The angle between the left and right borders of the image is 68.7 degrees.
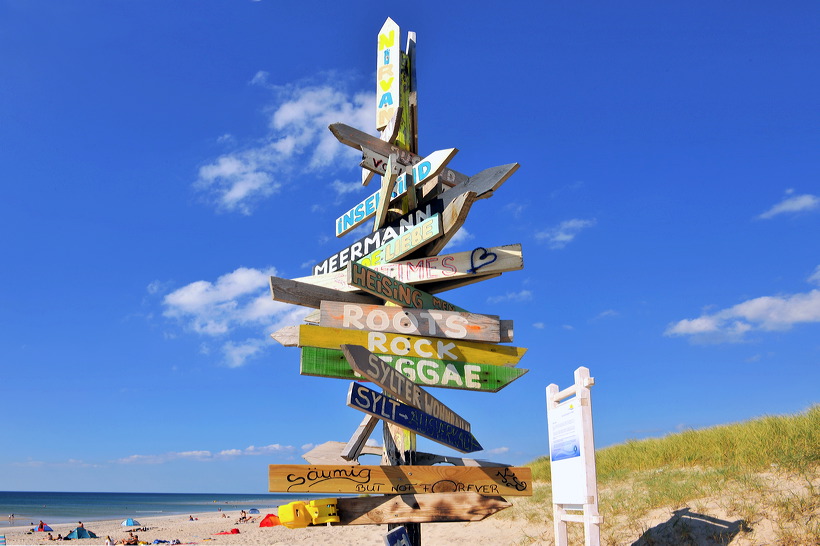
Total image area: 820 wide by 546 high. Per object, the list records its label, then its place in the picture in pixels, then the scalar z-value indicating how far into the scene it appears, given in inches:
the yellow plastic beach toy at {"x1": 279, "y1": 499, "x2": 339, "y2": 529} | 214.8
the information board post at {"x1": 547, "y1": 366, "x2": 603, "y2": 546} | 212.1
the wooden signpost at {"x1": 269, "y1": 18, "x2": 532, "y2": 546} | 220.1
